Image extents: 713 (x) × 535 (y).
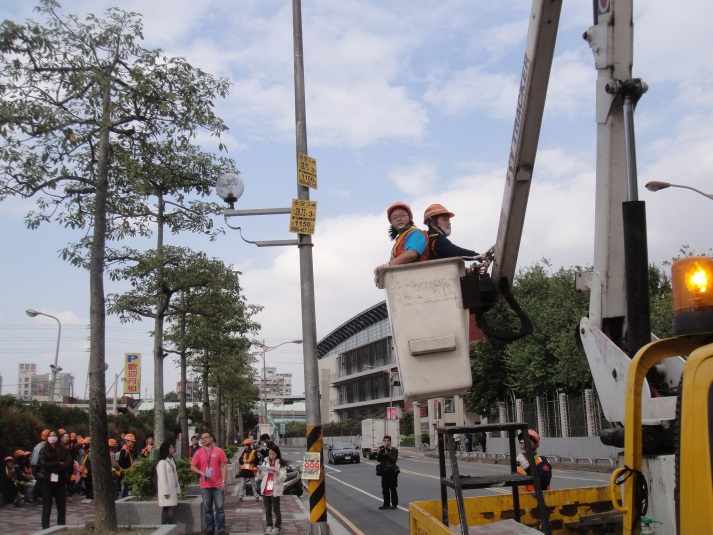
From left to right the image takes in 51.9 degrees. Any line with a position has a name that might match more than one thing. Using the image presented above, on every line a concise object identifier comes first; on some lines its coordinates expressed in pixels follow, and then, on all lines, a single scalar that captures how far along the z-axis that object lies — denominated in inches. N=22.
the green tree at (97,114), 394.3
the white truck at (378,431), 1939.0
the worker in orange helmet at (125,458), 694.5
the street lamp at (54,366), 1481.3
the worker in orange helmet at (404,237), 167.3
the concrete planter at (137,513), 455.8
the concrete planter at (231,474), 1109.7
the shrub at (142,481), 494.6
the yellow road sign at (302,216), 392.8
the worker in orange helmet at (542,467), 323.9
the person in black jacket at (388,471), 669.9
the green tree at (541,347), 1414.9
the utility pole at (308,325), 361.7
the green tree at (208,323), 745.6
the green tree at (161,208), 443.8
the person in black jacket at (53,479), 473.7
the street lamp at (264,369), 2198.1
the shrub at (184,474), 561.9
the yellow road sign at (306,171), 395.5
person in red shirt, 487.2
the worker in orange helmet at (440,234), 179.2
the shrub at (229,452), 1263.0
